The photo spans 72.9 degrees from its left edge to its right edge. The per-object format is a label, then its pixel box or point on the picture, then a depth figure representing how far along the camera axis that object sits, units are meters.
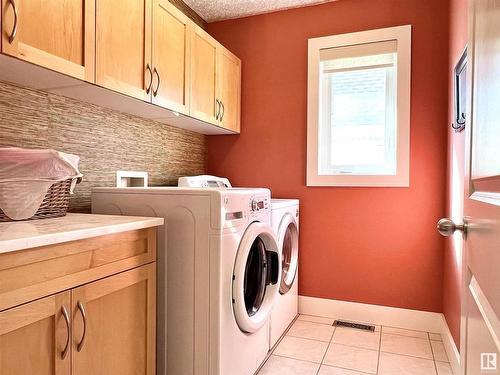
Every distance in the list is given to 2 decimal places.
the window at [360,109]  2.40
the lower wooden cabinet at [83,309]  0.89
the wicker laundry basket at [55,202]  1.32
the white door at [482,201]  0.60
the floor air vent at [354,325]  2.42
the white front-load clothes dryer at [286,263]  2.10
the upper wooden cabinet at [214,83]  2.22
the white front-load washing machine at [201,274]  1.43
